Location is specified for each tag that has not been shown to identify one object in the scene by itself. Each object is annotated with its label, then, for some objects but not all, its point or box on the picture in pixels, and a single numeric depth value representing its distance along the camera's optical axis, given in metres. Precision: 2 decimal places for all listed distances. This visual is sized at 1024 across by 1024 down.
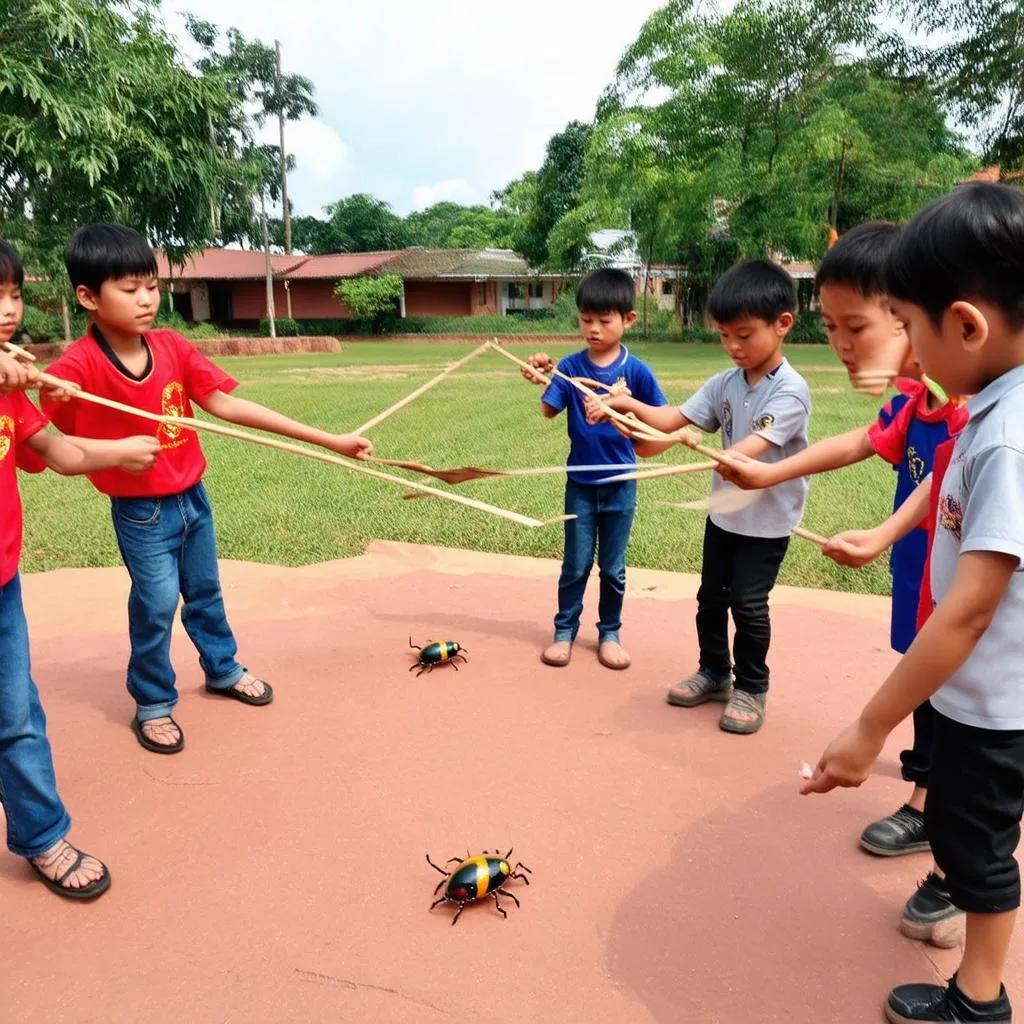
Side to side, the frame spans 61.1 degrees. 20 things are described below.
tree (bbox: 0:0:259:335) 18.81
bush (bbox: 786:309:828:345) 30.27
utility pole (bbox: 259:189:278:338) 34.24
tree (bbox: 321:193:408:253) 47.50
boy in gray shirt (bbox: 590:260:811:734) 3.05
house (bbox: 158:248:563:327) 38.00
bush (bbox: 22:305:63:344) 27.16
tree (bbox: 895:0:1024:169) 21.86
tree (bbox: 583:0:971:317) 24.97
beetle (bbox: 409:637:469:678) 3.66
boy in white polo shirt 1.42
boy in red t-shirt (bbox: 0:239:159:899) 2.29
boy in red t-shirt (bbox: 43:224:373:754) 2.89
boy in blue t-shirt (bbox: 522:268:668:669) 3.78
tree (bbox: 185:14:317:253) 36.91
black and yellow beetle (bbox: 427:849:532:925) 2.17
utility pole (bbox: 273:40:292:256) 36.53
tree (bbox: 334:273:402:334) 35.69
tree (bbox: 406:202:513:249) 58.28
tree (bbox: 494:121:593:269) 36.41
